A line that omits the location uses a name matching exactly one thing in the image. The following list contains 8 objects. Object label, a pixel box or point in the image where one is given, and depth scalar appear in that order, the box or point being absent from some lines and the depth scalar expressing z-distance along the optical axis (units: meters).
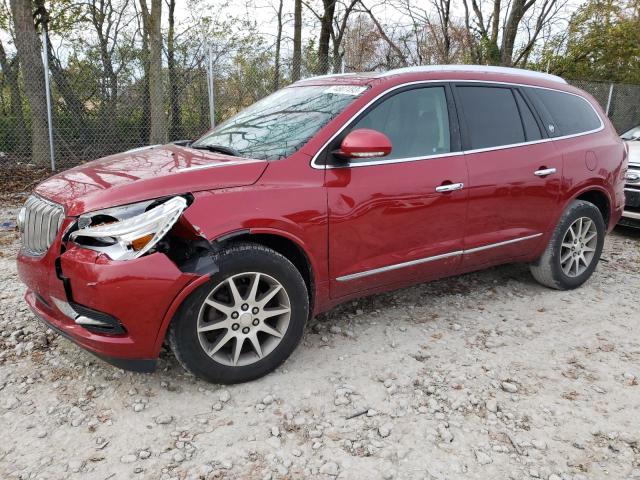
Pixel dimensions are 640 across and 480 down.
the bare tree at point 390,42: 17.20
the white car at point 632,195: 6.22
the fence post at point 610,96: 15.58
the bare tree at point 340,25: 17.00
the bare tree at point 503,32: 15.77
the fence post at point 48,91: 8.78
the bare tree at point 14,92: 9.04
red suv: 2.62
